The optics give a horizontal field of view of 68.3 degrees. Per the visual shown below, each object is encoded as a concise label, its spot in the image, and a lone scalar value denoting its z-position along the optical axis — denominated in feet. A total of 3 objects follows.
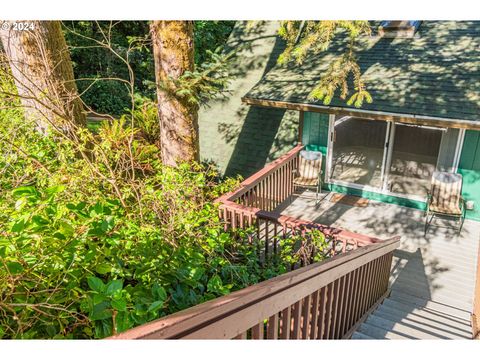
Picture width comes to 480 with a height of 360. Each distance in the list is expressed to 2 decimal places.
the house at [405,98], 20.01
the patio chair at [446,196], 21.44
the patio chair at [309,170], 24.77
